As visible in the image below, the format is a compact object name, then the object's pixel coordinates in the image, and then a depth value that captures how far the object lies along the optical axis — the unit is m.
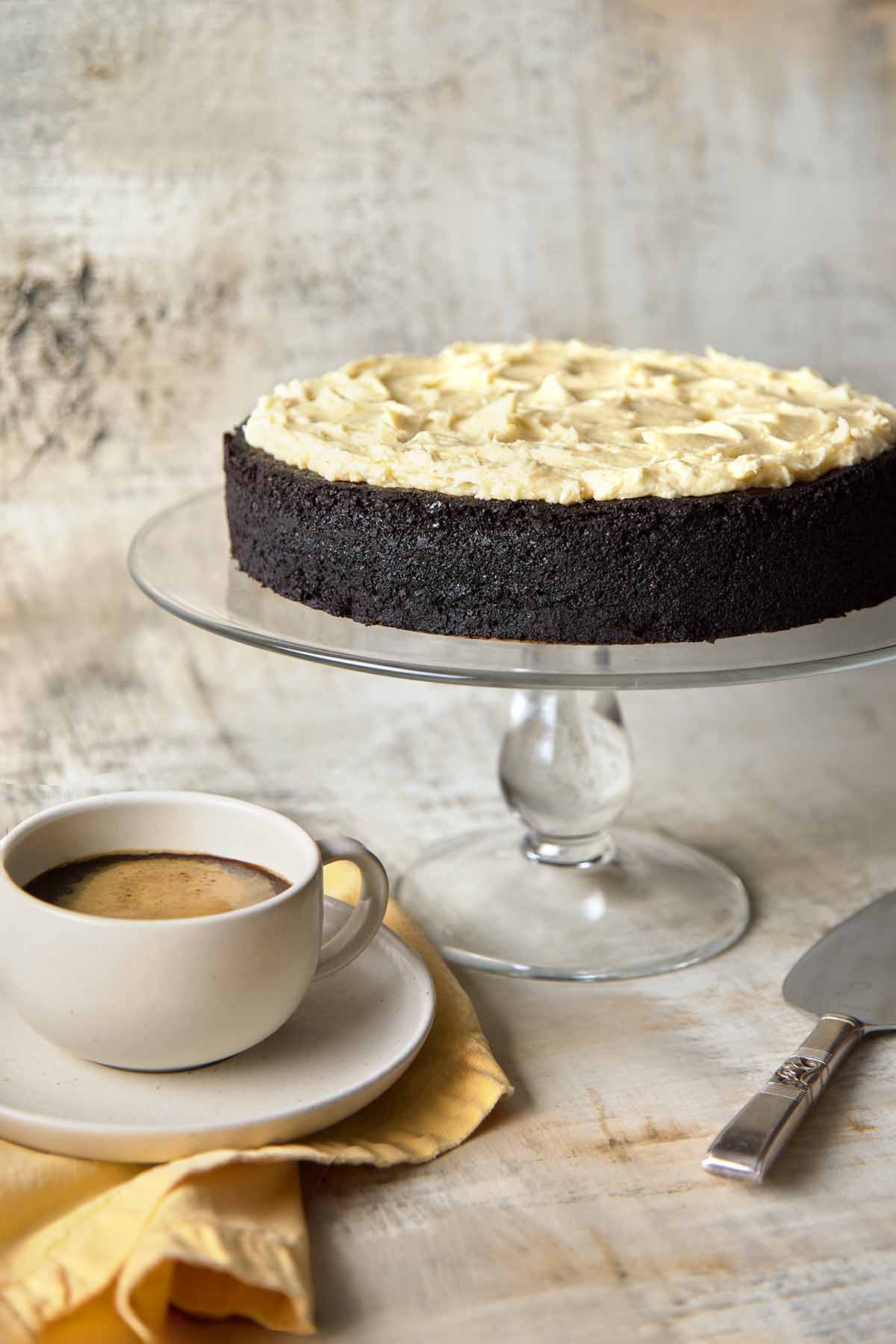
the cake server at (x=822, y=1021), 1.03
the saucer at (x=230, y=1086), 1.01
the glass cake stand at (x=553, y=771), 1.09
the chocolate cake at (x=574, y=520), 1.10
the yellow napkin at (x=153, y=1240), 0.98
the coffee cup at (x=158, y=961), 1.01
